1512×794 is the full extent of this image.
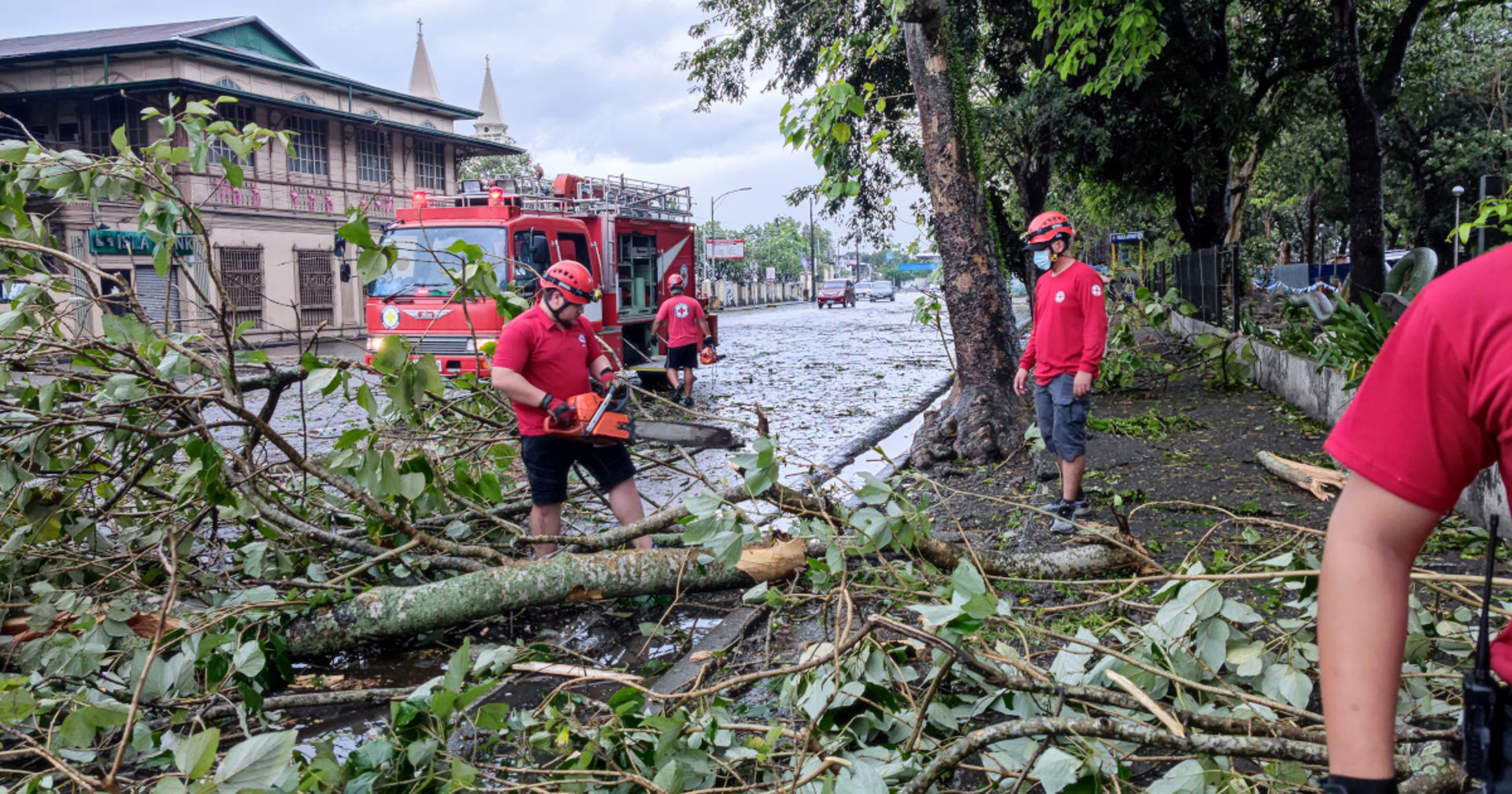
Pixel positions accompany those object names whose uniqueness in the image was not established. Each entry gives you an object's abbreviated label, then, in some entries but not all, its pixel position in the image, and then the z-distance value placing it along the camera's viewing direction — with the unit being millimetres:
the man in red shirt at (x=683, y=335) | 12203
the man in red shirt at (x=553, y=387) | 5012
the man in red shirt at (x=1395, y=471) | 1193
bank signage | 21625
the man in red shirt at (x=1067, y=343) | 5879
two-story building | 23531
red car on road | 55156
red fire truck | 10797
